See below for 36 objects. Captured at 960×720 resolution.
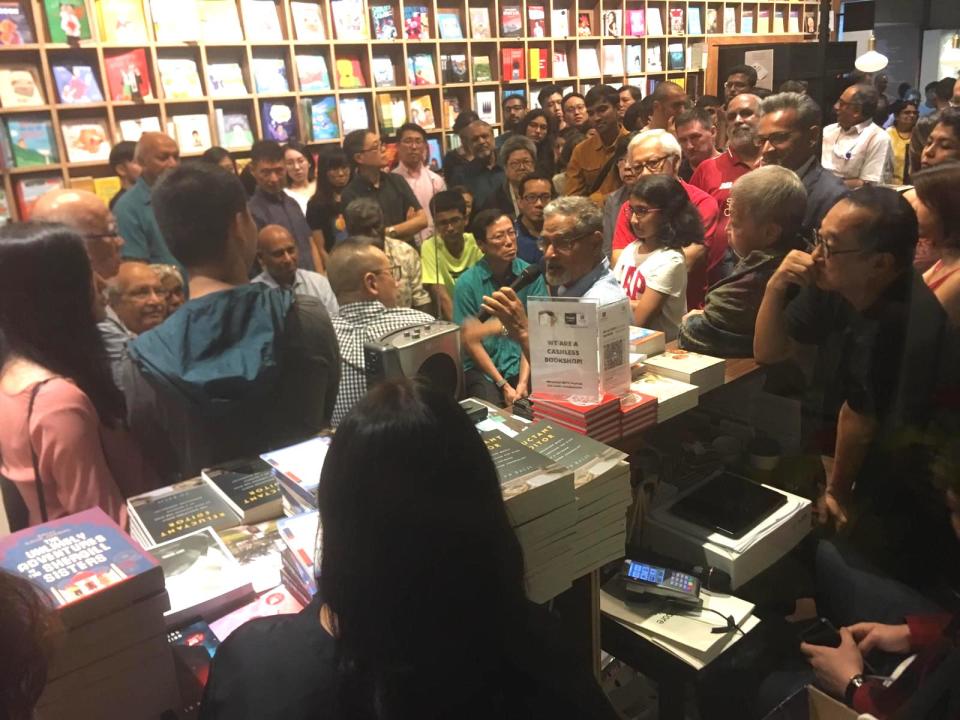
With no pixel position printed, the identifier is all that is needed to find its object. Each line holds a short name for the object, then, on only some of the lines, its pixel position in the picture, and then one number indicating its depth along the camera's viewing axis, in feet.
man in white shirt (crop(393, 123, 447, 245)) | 13.55
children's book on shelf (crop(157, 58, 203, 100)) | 13.43
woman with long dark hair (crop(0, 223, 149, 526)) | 4.43
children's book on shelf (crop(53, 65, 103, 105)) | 12.62
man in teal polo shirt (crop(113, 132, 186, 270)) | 10.12
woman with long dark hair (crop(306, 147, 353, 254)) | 12.03
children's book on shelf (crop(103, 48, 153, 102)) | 13.03
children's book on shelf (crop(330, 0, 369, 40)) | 11.71
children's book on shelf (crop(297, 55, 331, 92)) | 13.00
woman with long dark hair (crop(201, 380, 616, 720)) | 3.01
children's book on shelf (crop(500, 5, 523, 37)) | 12.44
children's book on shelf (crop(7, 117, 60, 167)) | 12.33
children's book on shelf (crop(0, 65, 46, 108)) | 12.09
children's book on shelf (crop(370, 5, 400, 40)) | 12.19
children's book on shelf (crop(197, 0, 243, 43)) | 12.89
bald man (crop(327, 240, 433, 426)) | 7.11
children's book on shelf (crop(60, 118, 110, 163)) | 12.91
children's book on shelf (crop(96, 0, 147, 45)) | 12.75
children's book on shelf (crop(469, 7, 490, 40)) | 11.89
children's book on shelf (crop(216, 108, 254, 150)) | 14.05
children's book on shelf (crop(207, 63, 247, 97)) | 13.57
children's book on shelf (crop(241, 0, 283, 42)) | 12.53
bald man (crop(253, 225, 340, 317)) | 9.76
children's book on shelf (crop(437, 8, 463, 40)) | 11.97
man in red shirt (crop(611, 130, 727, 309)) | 7.97
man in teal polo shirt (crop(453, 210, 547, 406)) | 7.03
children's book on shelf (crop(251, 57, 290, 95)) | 13.37
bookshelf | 12.12
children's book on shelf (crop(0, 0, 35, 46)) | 11.87
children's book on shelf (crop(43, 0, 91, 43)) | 12.27
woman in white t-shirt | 7.86
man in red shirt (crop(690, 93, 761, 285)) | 9.23
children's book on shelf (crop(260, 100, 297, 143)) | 13.87
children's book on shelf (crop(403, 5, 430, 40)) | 11.93
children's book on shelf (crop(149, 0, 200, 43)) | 12.94
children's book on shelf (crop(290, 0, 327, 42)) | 12.15
